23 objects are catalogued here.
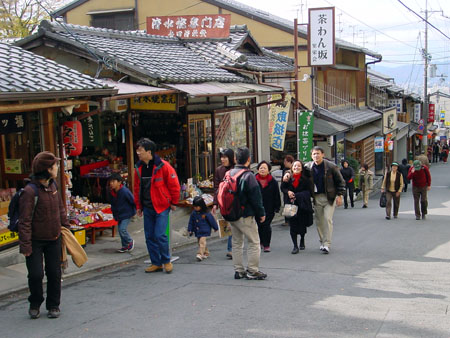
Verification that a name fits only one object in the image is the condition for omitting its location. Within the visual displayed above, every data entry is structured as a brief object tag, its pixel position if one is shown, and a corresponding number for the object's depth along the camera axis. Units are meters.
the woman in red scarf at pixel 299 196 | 9.80
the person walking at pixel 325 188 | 9.72
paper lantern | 10.05
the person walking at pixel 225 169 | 8.96
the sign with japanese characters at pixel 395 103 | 43.84
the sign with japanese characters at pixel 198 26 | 17.84
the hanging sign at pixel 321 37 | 22.30
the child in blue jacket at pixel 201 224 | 9.49
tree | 26.16
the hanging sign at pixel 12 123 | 9.06
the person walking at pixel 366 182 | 22.16
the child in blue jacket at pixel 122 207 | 10.18
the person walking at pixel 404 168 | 24.38
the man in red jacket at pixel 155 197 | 8.25
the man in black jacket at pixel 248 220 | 7.55
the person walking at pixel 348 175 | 20.55
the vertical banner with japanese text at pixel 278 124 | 20.19
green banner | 18.67
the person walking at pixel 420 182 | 15.75
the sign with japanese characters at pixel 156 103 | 12.52
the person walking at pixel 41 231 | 5.91
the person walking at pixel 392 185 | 16.12
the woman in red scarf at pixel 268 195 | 9.99
